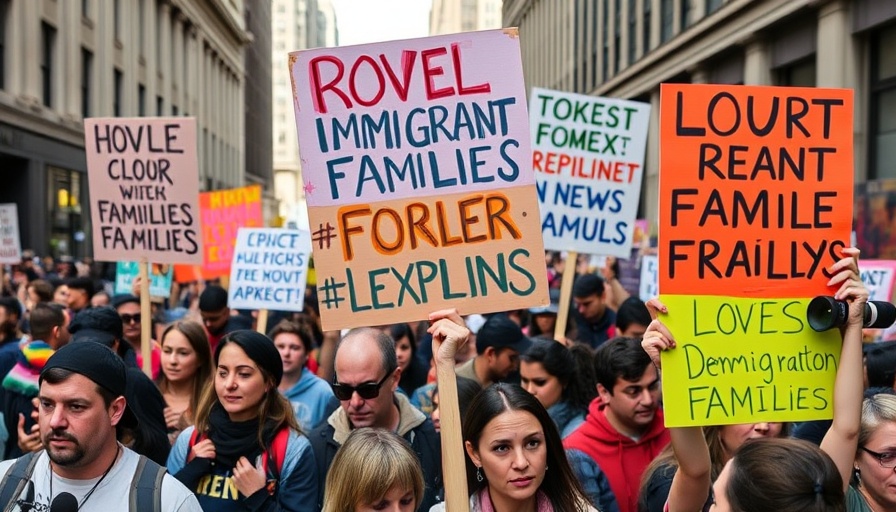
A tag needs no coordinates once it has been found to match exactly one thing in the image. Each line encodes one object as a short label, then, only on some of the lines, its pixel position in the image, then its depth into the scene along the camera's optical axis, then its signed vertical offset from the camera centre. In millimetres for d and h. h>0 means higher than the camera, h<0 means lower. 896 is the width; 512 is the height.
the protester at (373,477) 3461 -836
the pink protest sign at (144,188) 7047 +381
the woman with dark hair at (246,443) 4051 -852
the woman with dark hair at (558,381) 5289 -769
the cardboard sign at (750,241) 3238 -11
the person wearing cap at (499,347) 6219 -677
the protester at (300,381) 5938 -886
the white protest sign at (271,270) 8719 -261
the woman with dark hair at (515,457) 3408 -764
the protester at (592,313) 8305 -628
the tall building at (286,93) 157125 +24374
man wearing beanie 3127 -650
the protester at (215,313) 7711 -558
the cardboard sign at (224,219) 11148 +253
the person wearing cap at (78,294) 8867 -467
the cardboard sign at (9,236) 14758 +92
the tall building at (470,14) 153012 +36993
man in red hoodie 4445 -850
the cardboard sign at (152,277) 11688 -437
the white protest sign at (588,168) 7074 +518
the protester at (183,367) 5594 -715
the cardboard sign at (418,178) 3551 +229
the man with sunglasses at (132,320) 7387 -585
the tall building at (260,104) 80188 +11955
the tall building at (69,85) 25938 +4984
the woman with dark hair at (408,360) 7398 -911
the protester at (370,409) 4266 -735
